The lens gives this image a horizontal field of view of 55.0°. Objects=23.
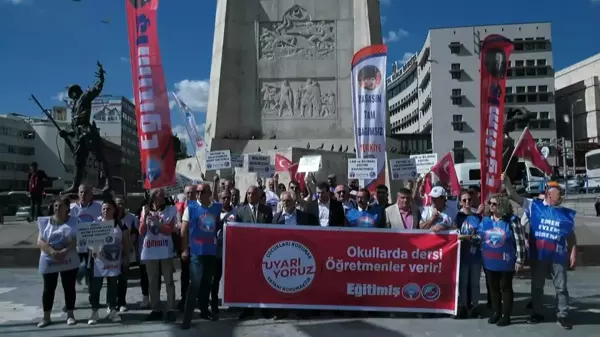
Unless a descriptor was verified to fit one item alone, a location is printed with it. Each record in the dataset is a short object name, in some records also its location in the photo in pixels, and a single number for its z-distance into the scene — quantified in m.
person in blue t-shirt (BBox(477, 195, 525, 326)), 7.21
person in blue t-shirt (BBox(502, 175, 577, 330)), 7.14
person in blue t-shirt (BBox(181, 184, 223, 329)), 7.30
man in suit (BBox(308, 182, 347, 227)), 8.19
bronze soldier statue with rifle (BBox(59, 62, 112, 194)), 16.38
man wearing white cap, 7.82
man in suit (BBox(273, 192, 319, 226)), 8.00
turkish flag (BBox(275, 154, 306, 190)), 14.54
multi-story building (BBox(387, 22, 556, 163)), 73.88
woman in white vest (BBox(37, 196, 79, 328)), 7.32
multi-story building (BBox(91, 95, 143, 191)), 111.56
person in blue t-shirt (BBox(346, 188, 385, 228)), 8.12
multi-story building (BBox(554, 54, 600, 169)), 80.19
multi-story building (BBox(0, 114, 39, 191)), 86.44
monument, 22.48
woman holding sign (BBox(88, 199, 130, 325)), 7.63
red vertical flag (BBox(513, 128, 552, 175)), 12.40
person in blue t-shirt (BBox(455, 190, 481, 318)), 7.73
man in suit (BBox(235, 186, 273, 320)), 7.88
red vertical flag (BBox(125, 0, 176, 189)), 8.98
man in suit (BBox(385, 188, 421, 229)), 8.02
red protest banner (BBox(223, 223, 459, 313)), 7.77
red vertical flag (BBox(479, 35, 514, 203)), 9.70
